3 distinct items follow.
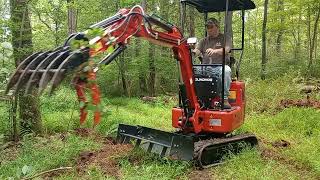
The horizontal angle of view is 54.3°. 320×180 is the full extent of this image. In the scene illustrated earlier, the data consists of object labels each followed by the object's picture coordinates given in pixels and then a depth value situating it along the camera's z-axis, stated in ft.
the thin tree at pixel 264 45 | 45.52
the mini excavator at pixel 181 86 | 9.41
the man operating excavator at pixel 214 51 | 16.86
